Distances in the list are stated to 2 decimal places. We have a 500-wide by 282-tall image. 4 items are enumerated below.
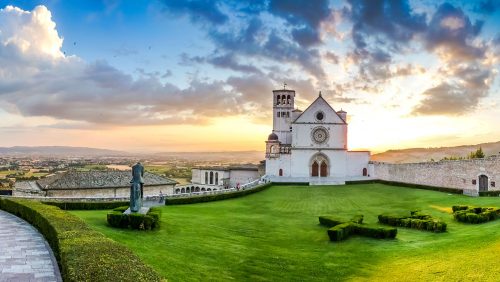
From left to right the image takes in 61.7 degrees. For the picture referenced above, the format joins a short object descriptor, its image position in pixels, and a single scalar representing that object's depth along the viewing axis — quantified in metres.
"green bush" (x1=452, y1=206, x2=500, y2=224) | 23.86
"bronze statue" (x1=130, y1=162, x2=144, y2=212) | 22.97
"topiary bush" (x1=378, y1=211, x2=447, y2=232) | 23.10
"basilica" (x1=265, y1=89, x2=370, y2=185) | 60.94
